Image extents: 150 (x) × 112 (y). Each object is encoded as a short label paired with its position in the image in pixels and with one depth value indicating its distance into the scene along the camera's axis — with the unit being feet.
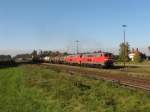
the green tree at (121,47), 260.45
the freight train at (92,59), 98.06
